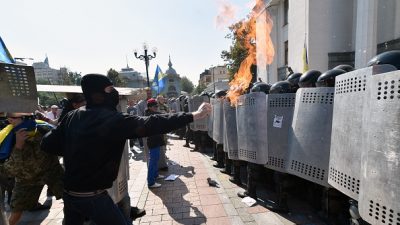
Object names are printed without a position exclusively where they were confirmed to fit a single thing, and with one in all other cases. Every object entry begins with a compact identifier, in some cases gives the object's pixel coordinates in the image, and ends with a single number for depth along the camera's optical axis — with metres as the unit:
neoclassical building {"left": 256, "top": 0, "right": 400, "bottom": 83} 14.21
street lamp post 18.31
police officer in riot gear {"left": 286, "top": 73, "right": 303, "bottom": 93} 5.38
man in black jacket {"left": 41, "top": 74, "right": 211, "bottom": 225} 2.56
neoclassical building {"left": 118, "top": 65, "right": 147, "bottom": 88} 101.60
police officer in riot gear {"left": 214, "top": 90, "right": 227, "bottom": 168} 7.72
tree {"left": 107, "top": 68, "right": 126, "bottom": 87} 51.78
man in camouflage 3.85
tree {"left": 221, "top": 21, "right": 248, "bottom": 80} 30.05
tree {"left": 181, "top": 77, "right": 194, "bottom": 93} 112.46
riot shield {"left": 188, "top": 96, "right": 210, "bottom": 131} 10.53
